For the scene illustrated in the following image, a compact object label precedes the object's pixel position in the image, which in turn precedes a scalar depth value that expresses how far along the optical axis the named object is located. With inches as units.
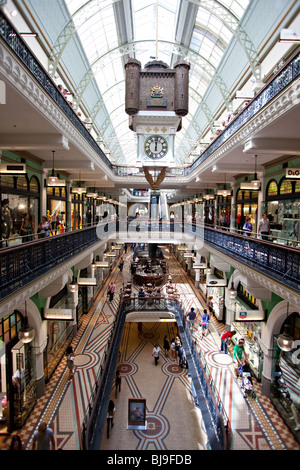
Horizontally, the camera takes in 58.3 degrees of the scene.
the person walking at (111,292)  716.0
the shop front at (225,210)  634.8
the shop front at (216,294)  515.5
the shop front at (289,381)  295.7
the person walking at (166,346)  551.6
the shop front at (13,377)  279.9
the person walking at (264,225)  326.0
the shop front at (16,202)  313.9
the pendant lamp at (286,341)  222.3
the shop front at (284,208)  328.5
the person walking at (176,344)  539.0
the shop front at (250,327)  362.9
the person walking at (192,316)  557.3
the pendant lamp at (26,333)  222.4
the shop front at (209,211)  811.4
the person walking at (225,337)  457.7
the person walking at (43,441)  137.9
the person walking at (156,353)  501.4
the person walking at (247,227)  392.8
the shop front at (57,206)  480.1
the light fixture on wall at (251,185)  356.9
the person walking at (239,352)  428.8
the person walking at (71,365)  396.8
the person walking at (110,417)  320.9
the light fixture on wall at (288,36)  211.2
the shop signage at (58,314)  355.6
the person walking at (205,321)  561.2
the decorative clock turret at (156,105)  364.2
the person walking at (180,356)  504.2
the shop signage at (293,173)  278.2
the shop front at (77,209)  634.8
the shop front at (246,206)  488.1
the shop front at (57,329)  358.0
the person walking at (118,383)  415.8
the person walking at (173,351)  532.6
